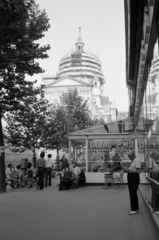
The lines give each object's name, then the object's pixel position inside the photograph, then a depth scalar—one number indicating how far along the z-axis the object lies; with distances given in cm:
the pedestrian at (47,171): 1513
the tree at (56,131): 2706
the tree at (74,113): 3244
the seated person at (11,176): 1467
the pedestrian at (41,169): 1359
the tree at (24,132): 2444
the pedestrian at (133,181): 684
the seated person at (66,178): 1328
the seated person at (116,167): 1497
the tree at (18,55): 1166
